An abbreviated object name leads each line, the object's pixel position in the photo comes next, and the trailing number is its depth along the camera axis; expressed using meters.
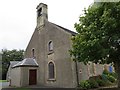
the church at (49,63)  11.20
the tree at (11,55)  35.21
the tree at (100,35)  7.16
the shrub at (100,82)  10.58
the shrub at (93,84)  9.88
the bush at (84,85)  9.66
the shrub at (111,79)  12.08
